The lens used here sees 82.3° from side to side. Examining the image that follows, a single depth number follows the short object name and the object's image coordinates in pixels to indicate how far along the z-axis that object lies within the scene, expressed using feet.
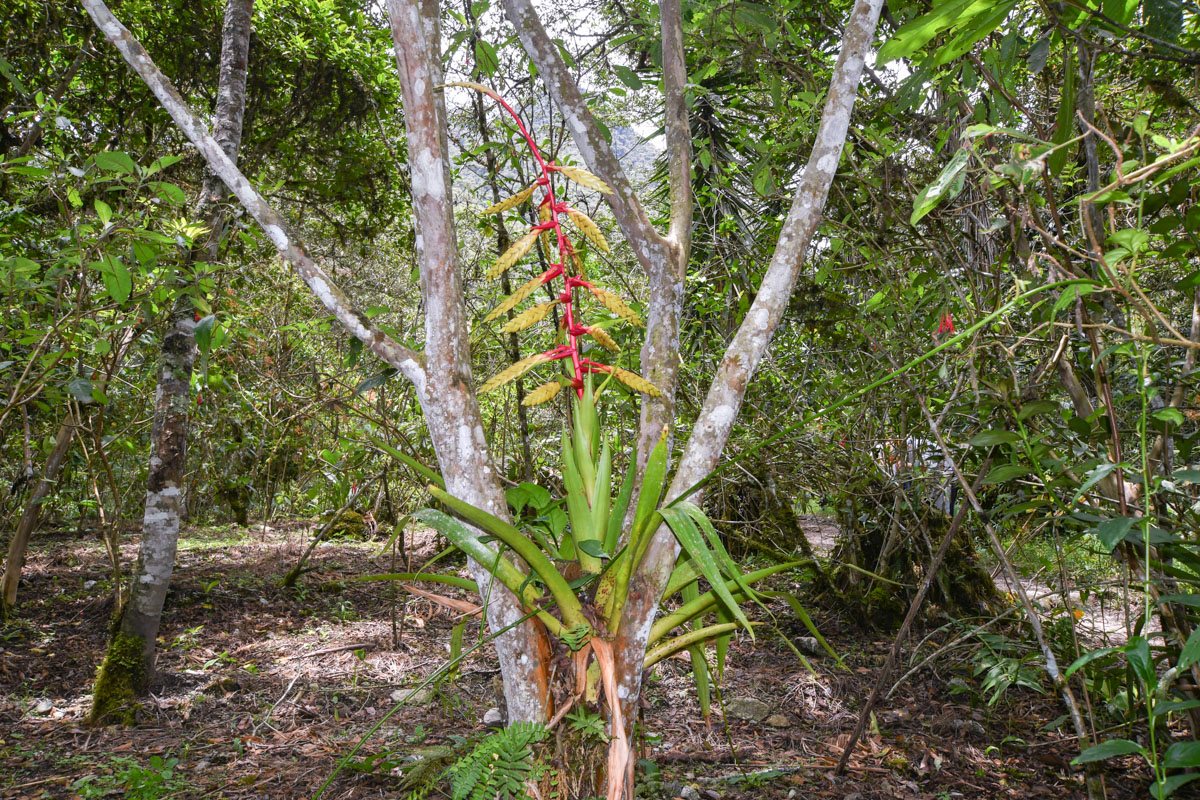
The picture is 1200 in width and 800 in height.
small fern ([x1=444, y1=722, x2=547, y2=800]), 3.81
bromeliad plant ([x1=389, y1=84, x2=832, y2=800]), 4.19
